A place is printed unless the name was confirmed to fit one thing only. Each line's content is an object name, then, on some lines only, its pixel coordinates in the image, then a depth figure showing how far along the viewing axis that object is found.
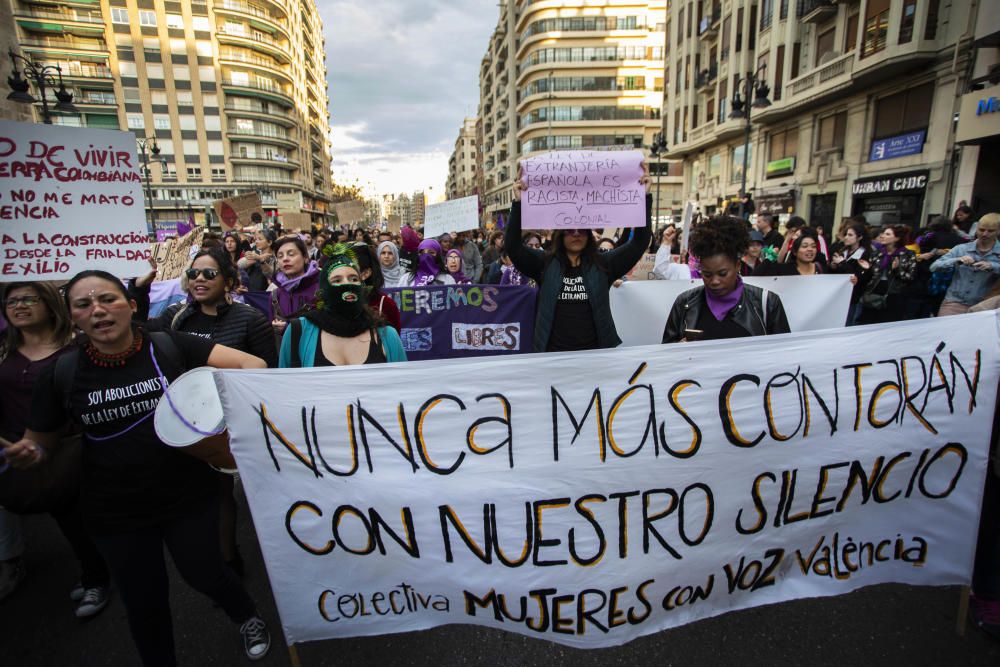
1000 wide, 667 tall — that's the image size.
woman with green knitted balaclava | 2.55
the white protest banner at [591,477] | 2.02
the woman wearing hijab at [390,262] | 6.50
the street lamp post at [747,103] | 15.61
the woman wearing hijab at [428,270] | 6.01
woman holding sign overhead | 3.30
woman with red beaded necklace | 1.98
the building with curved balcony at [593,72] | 53.41
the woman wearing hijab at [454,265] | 6.85
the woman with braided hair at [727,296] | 2.71
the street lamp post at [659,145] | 27.44
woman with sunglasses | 2.97
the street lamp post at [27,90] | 10.35
